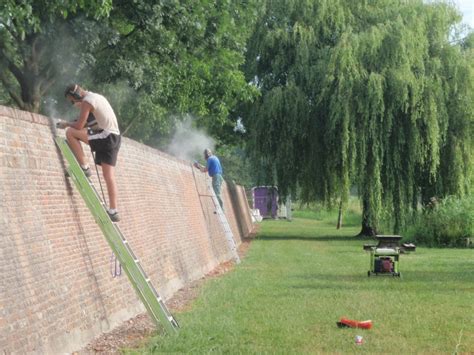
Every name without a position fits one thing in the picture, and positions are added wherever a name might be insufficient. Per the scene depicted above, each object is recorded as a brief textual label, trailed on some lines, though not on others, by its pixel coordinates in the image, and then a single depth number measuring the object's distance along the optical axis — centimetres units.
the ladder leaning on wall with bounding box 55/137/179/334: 913
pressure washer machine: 1697
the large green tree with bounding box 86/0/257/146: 2295
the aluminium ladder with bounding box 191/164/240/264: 2261
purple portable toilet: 3289
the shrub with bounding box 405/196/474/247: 3033
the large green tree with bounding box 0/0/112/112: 1702
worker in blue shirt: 2369
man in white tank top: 935
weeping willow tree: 2873
